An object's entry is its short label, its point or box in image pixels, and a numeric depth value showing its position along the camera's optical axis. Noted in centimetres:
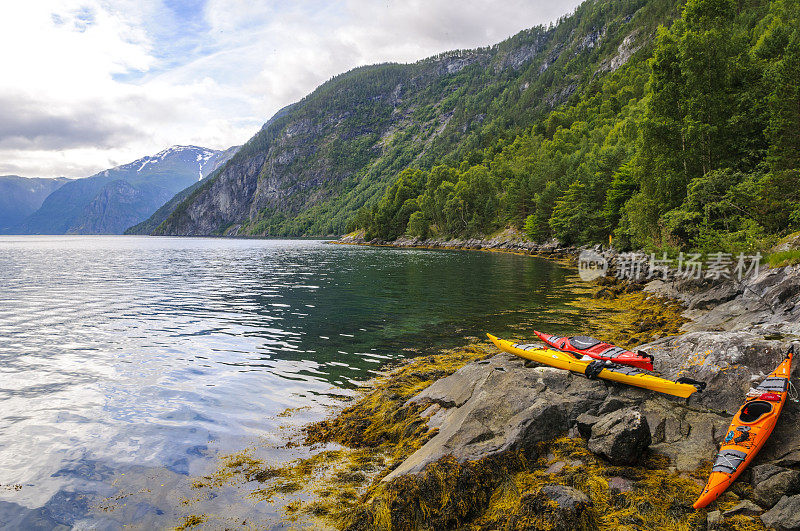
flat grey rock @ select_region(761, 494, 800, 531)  577
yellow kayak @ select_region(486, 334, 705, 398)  946
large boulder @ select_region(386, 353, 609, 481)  860
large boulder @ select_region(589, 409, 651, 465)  784
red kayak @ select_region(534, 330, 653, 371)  1076
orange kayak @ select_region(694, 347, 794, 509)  685
